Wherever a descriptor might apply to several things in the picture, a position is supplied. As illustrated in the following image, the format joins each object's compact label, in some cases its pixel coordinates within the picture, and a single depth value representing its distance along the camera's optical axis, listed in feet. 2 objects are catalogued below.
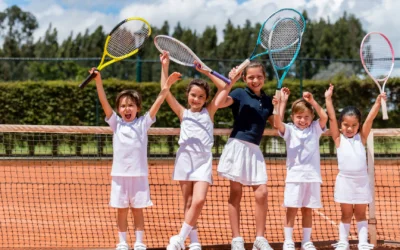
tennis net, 19.07
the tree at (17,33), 132.35
